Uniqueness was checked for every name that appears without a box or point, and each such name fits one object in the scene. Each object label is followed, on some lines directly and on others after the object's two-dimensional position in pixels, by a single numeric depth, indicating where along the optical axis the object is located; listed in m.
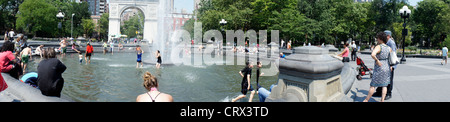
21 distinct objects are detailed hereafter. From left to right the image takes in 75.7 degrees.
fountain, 22.80
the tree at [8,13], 55.59
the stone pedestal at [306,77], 4.34
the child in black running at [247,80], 7.25
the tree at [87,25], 80.79
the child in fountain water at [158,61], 15.09
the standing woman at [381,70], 5.81
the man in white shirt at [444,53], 18.04
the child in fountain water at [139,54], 15.08
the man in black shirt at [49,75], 5.73
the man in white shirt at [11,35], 24.33
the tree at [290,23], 39.72
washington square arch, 55.41
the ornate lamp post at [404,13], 18.77
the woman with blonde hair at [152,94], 4.05
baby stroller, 9.97
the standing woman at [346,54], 9.49
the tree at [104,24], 100.81
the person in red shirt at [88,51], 16.89
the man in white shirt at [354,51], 20.13
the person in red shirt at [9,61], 7.64
